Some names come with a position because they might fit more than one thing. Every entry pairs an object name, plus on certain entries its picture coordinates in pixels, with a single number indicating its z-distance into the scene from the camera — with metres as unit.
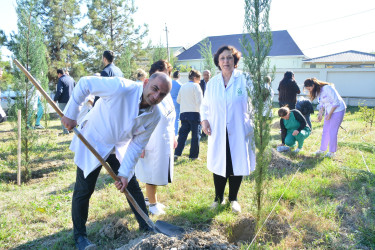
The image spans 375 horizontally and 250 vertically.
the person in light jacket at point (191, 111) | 6.14
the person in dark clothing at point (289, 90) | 7.54
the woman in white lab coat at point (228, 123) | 3.43
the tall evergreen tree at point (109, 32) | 19.88
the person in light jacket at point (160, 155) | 3.48
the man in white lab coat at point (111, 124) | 2.56
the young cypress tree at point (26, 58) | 5.17
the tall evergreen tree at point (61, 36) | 17.86
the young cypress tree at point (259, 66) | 2.68
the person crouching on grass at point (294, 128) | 6.71
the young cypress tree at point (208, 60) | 14.26
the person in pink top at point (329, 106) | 6.04
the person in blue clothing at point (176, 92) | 6.52
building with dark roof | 29.92
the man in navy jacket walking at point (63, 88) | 8.79
